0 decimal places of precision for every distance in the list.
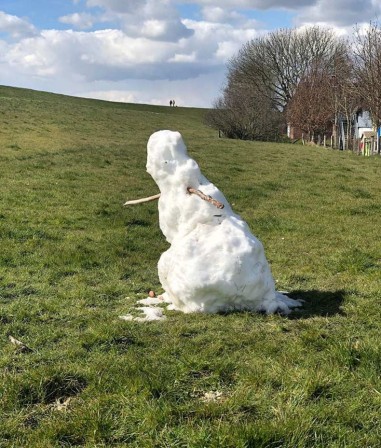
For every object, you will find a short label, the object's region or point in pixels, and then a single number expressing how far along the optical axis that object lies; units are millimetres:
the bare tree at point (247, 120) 46719
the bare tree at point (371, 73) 34406
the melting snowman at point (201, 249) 6645
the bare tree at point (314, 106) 48375
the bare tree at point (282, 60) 66250
